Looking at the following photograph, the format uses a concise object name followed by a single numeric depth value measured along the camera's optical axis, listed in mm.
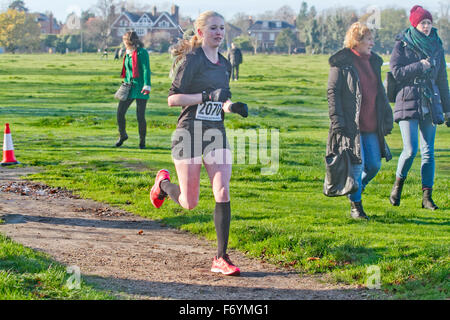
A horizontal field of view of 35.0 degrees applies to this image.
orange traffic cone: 12219
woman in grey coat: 7688
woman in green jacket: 13117
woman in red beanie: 8445
